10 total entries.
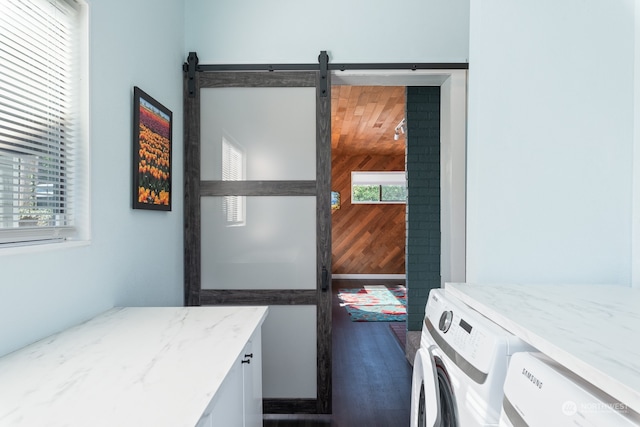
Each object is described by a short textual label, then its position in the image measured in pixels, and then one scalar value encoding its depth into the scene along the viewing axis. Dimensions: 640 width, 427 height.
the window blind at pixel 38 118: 1.16
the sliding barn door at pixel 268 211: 2.55
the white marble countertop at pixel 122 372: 0.81
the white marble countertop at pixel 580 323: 0.72
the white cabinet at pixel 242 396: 1.03
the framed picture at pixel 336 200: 7.91
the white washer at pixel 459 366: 0.96
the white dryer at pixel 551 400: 0.65
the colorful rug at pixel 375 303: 4.86
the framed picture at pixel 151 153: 1.85
